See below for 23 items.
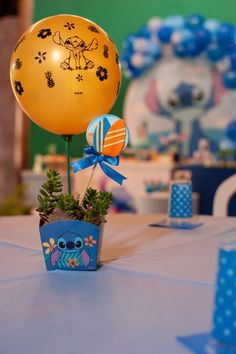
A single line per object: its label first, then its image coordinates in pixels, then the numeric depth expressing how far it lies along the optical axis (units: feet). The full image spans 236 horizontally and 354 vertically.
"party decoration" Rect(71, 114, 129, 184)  3.27
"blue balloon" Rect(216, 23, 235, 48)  17.98
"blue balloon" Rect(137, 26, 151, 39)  19.34
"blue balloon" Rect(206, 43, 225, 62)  18.12
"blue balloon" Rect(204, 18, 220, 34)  18.19
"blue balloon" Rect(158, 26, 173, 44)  18.93
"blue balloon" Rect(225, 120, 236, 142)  17.90
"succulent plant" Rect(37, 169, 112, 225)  3.30
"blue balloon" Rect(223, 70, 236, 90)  17.95
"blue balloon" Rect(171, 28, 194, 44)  18.48
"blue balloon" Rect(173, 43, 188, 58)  18.65
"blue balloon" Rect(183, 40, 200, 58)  18.43
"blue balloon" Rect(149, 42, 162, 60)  19.34
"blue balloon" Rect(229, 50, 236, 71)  17.76
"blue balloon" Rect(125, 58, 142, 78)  19.56
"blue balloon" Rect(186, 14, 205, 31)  18.39
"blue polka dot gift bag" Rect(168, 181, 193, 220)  5.09
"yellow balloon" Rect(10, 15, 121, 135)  3.64
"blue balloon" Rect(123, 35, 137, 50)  19.32
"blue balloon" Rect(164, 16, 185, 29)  18.85
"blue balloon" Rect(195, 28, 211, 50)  18.13
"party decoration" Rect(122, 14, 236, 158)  18.26
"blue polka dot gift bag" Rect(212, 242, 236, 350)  2.06
